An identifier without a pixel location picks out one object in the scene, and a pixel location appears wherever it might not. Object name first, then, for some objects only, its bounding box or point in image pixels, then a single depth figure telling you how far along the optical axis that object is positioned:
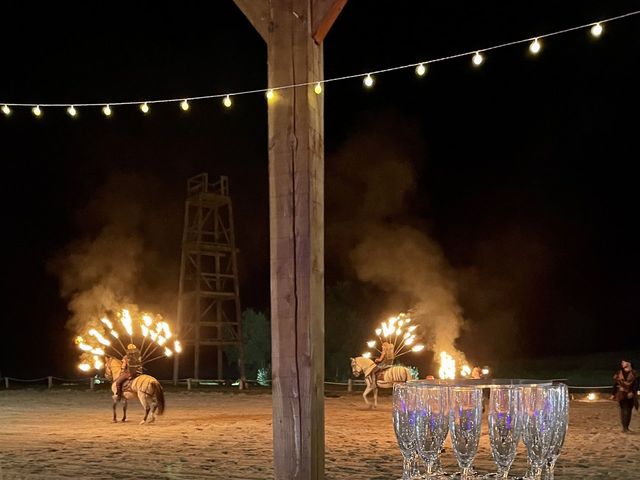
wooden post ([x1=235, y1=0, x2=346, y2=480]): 4.67
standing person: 11.97
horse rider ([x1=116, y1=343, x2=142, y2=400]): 14.77
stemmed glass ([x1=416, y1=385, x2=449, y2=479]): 2.45
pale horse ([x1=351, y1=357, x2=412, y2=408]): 17.24
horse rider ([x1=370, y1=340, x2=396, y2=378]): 17.46
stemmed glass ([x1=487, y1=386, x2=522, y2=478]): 2.46
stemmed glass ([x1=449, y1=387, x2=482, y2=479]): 2.42
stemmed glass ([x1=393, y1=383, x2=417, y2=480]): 2.50
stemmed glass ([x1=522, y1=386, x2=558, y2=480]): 2.44
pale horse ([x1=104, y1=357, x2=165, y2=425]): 13.79
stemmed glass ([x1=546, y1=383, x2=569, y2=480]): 2.47
